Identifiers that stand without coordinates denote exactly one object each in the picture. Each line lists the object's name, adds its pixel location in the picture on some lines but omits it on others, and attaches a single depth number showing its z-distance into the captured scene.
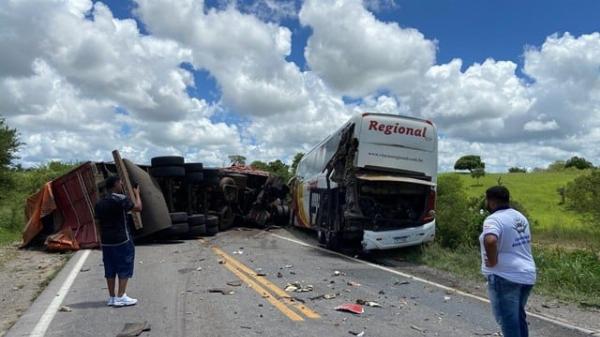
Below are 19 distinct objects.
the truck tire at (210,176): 18.64
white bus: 12.99
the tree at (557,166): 87.99
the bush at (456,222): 14.92
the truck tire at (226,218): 19.81
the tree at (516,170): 101.45
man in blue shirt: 7.44
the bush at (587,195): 15.04
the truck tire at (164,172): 16.58
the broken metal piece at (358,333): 6.02
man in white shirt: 4.67
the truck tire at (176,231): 15.79
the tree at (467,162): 97.00
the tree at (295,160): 34.02
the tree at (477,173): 65.19
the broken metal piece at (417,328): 6.28
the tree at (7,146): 29.56
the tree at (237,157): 33.70
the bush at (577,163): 94.59
